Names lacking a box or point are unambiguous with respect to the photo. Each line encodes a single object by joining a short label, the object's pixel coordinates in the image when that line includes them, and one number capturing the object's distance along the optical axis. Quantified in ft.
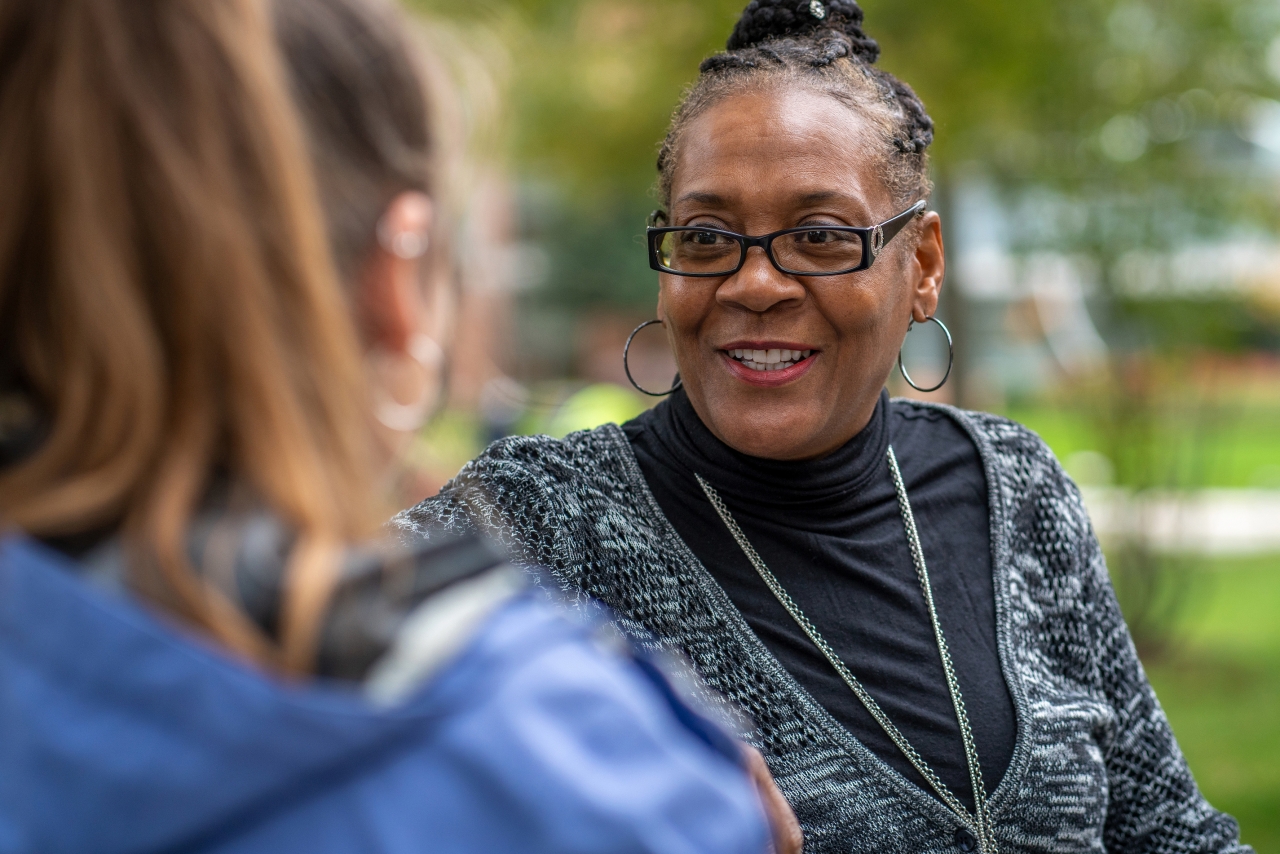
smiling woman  5.54
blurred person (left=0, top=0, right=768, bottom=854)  3.87
